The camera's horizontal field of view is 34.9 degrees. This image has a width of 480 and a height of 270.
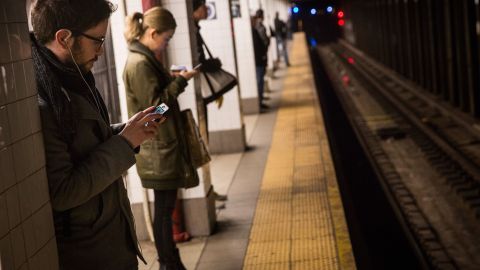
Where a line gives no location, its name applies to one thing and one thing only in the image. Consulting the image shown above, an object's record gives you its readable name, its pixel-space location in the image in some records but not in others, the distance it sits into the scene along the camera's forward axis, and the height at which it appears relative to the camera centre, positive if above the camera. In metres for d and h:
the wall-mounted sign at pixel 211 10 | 10.45 +0.34
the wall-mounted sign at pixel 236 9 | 13.92 +0.44
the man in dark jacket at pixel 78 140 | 2.70 -0.34
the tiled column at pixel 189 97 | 6.37 -0.49
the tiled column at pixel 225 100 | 10.53 -0.91
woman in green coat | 4.99 -0.50
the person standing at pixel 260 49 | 14.84 -0.36
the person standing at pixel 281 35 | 25.09 -0.22
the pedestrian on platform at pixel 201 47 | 6.85 -0.10
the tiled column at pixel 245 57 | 14.24 -0.46
